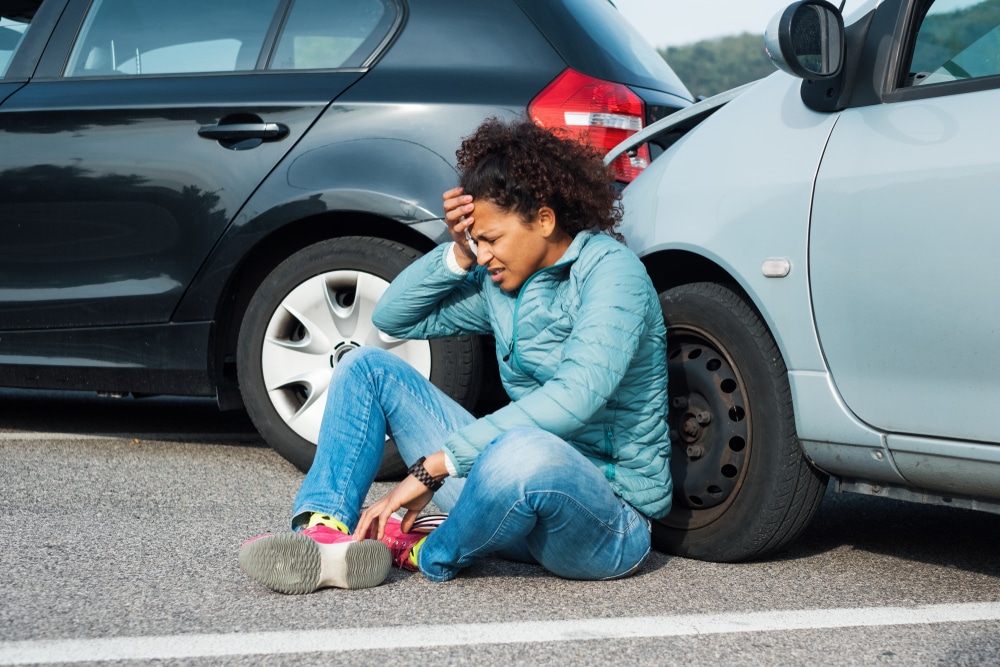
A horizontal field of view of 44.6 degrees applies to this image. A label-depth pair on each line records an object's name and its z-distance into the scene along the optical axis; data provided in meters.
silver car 2.60
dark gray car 3.97
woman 2.70
